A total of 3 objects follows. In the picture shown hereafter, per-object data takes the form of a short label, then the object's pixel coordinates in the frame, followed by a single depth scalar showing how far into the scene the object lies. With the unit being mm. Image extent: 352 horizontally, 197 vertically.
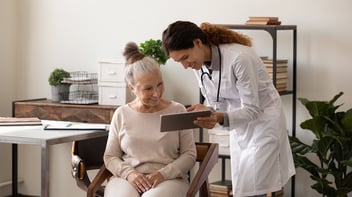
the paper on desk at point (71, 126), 3842
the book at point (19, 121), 4012
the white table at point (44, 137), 3496
